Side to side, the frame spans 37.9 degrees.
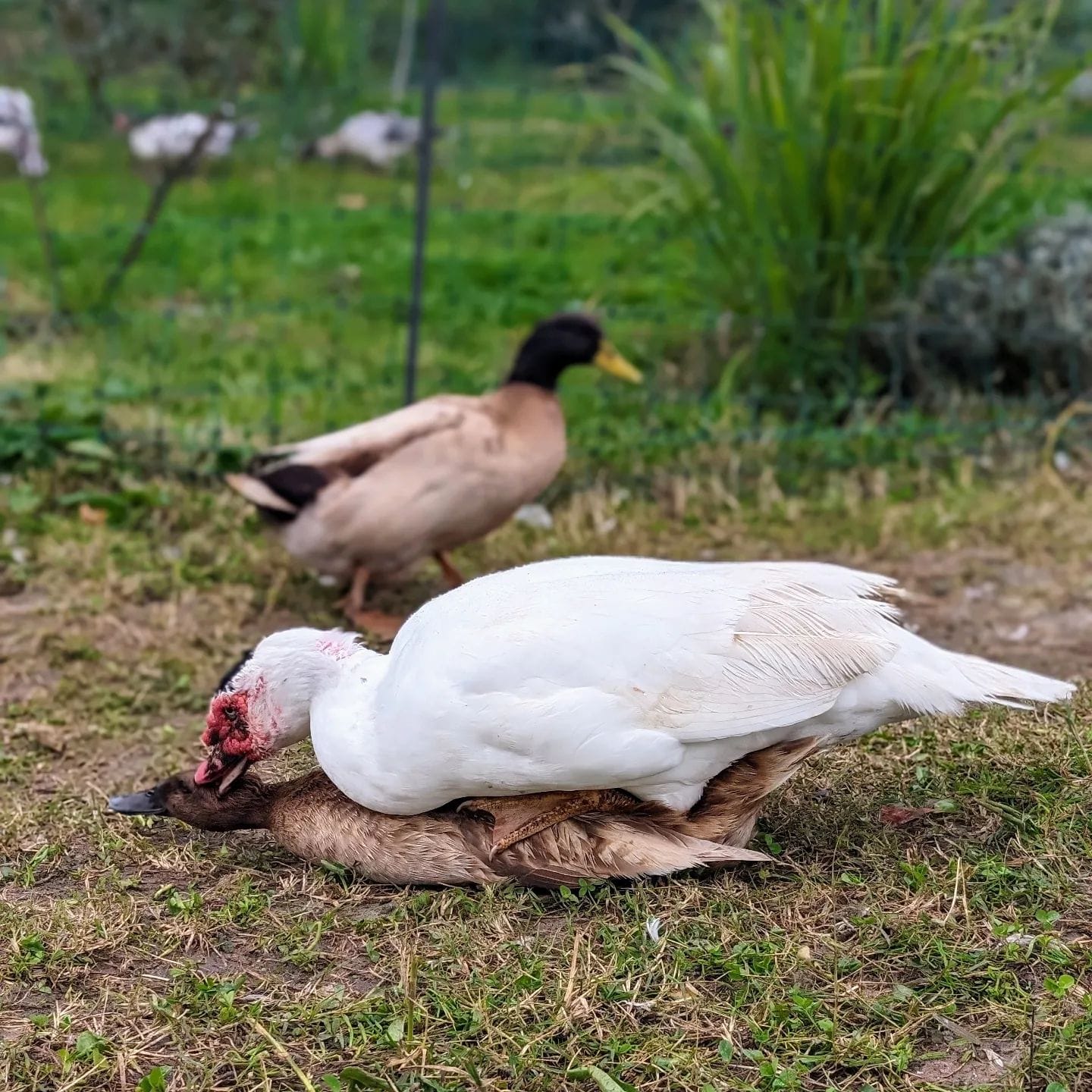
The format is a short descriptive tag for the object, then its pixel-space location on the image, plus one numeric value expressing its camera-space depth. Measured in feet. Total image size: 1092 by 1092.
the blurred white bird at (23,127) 22.21
